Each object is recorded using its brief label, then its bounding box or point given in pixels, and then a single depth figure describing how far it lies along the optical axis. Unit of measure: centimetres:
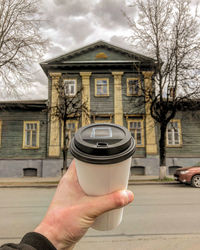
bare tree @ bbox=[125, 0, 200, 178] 1559
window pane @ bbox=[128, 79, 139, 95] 2019
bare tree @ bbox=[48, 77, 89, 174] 1559
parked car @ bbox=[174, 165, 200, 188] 1277
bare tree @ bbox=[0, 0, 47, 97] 1678
